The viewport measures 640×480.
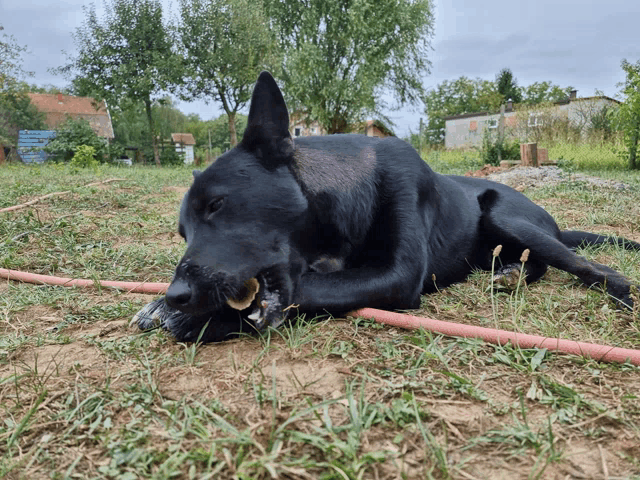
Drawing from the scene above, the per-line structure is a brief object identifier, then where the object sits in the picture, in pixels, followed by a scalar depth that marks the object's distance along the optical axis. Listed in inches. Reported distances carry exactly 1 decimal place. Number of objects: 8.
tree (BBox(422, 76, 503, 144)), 2527.1
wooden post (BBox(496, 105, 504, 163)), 557.9
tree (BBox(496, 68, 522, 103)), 2650.1
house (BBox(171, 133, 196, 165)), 1800.4
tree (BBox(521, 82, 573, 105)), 2346.5
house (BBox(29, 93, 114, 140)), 1982.0
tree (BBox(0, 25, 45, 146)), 1079.0
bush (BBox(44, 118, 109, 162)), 1011.3
